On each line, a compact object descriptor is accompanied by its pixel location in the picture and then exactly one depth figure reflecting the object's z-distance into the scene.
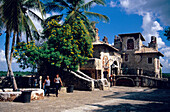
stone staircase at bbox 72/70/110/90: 18.28
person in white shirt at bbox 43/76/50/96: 12.64
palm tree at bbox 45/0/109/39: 20.02
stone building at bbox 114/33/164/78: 32.91
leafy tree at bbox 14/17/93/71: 14.46
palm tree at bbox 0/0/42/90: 12.55
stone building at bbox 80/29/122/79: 22.91
